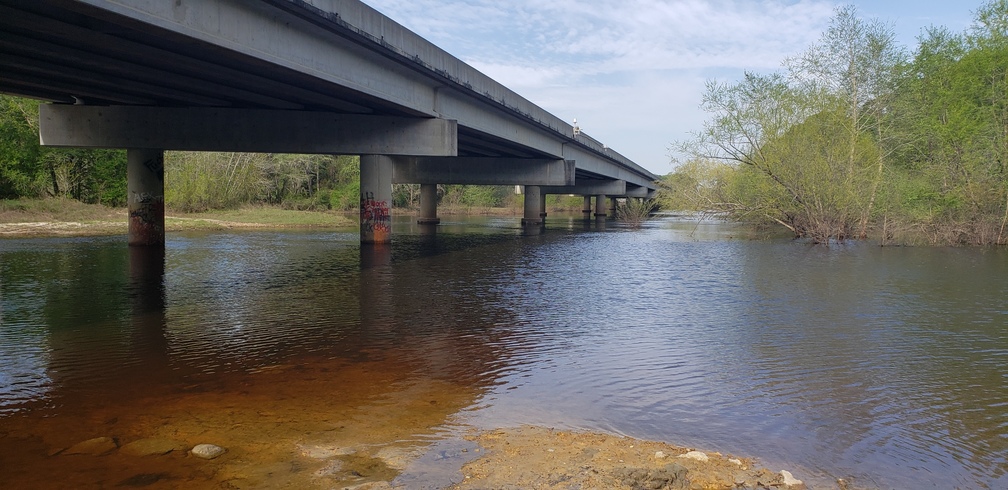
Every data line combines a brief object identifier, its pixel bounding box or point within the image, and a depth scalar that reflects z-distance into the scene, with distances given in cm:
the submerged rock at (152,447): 620
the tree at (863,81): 3306
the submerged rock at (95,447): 620
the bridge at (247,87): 1373
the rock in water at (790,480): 564
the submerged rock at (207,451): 608
